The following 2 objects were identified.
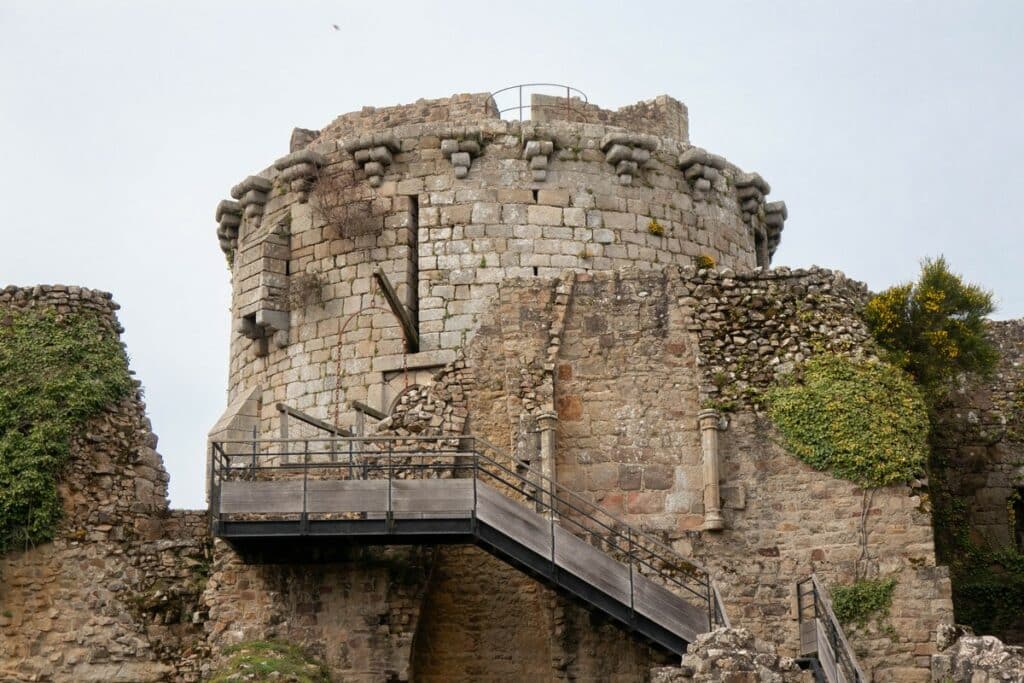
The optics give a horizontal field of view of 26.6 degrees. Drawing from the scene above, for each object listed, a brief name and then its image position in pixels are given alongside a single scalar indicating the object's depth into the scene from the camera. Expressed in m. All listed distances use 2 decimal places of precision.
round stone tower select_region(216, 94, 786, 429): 28.91
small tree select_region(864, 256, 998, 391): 27.30
